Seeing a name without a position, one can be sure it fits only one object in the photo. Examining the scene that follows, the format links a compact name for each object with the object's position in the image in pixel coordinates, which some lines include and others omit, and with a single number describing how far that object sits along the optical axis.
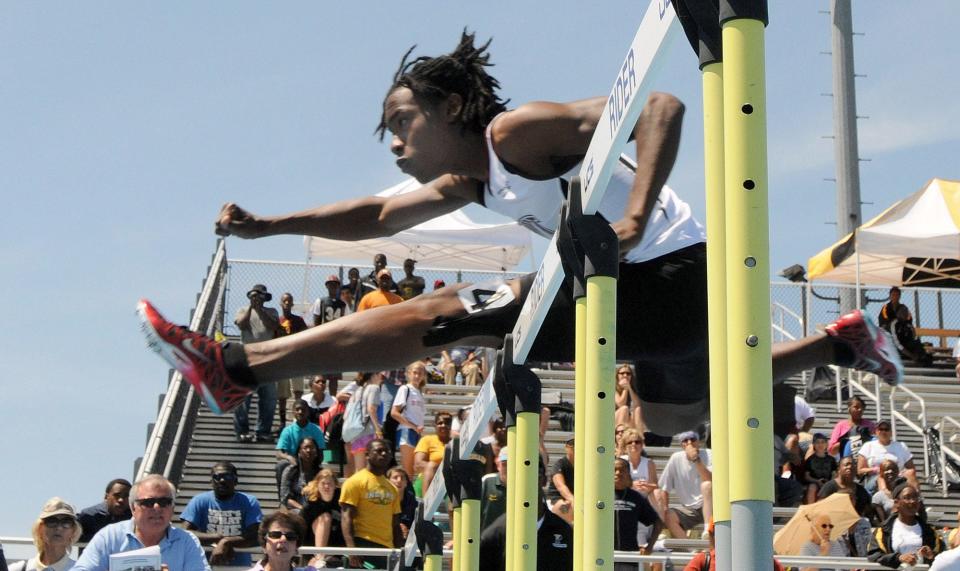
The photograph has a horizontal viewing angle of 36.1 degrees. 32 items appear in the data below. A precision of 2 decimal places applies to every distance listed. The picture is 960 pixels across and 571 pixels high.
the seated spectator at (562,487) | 9.44
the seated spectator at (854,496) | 10.29
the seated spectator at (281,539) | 6.72
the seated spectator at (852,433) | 13.14
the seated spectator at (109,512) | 8.80
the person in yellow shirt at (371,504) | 9.98
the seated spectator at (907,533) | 9.81
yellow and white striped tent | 17.31
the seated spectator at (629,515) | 9.46
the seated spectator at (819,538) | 9.89
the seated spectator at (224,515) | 8.95
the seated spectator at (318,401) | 13.38
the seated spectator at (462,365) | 16.17
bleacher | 13.09
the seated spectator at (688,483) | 11.16
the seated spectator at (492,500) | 7.34
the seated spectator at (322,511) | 10.09
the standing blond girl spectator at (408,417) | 12.18
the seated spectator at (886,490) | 10.98
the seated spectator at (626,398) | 12.70
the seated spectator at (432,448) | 11.26
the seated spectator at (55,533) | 7.11
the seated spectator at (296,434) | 11.70
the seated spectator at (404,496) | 10.39
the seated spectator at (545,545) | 7.11
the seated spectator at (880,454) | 12.34
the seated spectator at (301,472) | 11.11
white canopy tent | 18.25
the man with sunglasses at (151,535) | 6.19
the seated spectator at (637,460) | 11.12
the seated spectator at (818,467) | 11.94
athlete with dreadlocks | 4.69
